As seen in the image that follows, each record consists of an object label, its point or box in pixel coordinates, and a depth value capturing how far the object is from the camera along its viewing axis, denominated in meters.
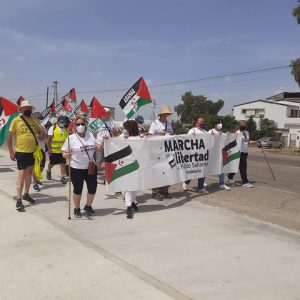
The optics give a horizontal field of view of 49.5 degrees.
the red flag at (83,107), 10.32
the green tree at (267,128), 47.20
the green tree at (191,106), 67.47
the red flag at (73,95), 12.83
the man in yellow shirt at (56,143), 8.20
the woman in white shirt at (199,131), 7.26
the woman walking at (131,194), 5.41
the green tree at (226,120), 42.64
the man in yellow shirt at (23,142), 5.80
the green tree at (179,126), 47.58
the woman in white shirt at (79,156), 5.20
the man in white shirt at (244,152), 8.18
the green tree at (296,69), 26.32
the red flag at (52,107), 14.25
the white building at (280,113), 47.85
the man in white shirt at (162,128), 6.56
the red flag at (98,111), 6.33
